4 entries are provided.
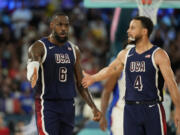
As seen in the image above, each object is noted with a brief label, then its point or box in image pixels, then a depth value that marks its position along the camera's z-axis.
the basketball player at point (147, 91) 14.73
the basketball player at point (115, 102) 18.02
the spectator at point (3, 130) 24.74
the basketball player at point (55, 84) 15.68
